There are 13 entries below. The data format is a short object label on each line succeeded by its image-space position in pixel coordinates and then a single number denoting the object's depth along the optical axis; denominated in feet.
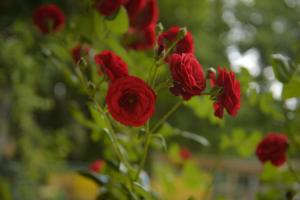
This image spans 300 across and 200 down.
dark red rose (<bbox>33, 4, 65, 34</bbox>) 3.64
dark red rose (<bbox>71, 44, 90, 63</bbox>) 3.31
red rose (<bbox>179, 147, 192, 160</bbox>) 4.63
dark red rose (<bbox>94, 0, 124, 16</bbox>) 3.29
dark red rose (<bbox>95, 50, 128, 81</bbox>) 2.76
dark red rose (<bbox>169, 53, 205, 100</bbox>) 2.61
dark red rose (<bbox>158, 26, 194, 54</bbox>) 2.90
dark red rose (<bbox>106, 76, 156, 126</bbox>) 2.60
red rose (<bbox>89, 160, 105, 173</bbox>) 4.44
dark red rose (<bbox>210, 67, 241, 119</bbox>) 2.68
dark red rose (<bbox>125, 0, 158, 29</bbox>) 3.34
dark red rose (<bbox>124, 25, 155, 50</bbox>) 3.36
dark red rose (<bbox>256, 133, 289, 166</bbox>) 3.28
